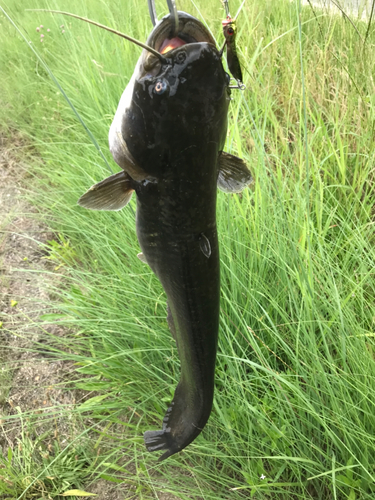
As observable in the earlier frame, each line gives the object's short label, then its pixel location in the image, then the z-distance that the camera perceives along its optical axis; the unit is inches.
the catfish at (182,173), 21.4
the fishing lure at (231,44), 21.9
